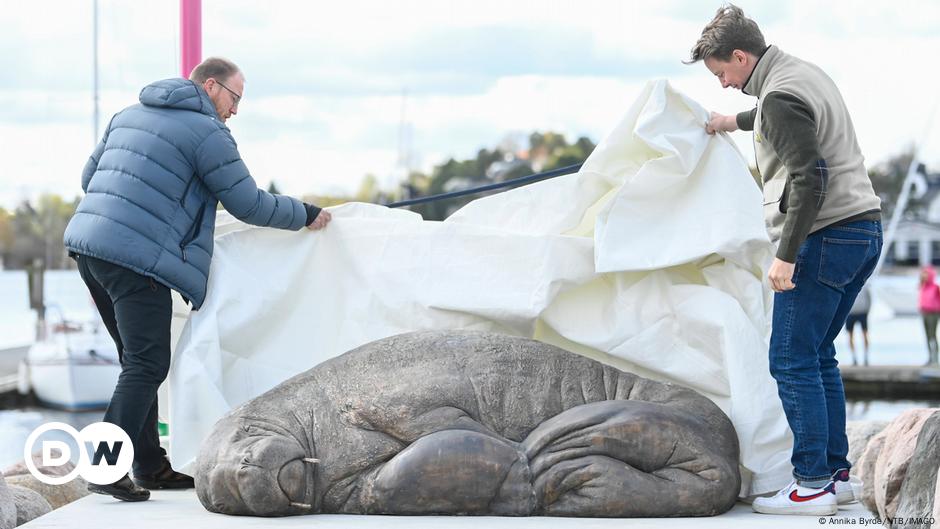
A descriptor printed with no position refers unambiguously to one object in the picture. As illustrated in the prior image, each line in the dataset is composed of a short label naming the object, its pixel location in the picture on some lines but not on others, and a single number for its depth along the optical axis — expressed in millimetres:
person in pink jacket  23766
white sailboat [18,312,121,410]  27109
